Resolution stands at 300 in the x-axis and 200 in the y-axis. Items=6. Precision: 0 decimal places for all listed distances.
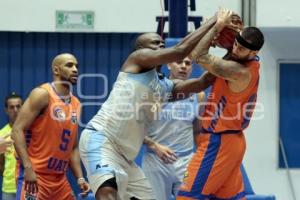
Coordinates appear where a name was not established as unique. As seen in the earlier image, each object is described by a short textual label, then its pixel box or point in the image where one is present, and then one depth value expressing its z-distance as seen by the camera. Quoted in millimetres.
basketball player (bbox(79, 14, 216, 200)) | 11048
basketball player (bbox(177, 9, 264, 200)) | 10871
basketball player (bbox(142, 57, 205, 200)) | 13871
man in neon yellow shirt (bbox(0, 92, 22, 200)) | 17305
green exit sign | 18956
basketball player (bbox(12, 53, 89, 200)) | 13458
